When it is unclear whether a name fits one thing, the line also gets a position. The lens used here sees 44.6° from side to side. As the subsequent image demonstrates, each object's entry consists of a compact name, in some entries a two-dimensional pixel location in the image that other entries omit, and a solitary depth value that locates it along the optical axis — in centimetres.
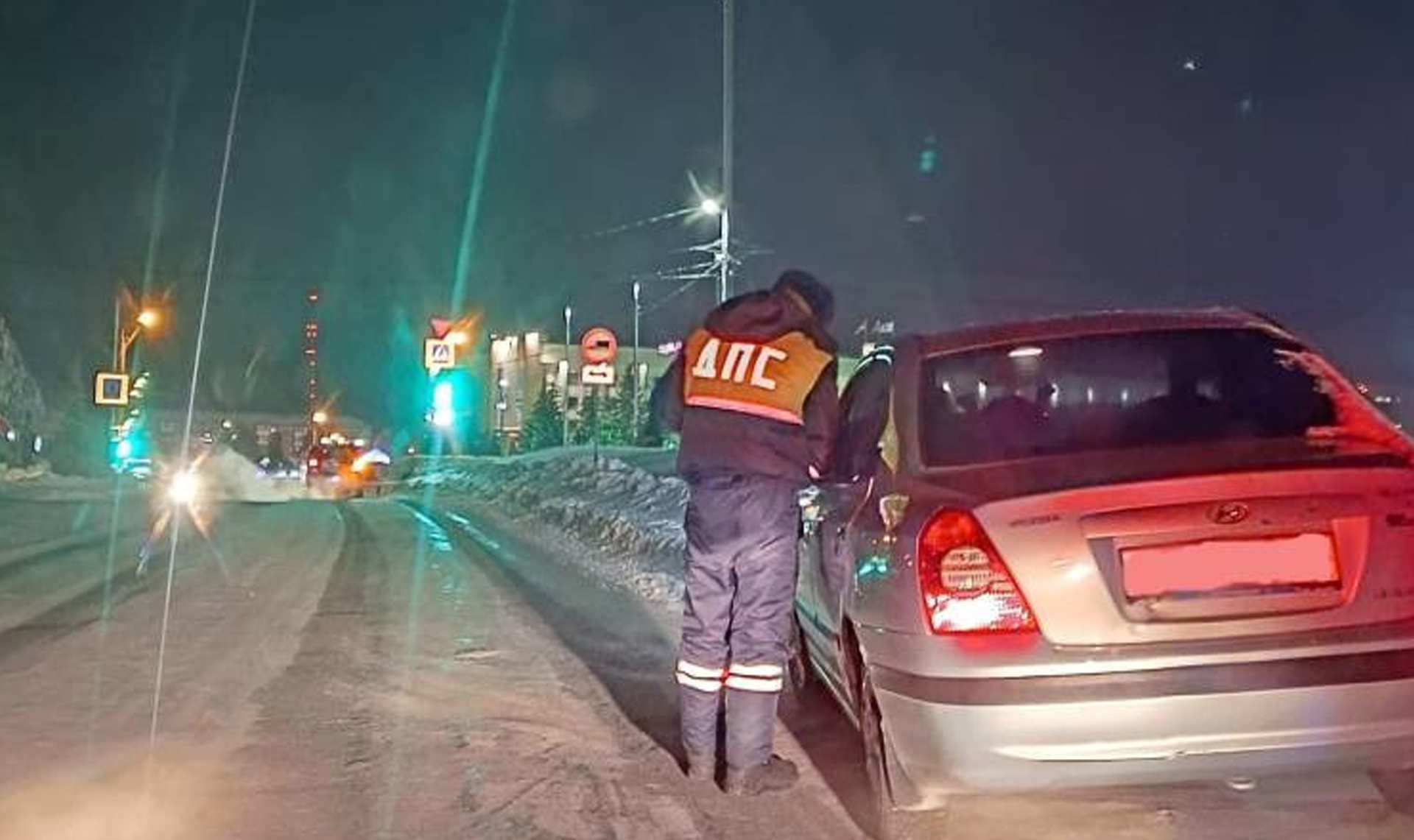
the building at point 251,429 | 9756
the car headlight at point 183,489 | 3328
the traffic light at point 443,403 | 5112
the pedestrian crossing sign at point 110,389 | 3847
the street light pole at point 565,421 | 5852
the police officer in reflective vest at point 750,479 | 607
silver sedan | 465
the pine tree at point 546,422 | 6688
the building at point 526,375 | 7269
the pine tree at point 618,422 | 6043
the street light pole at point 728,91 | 2547
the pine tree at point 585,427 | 6216
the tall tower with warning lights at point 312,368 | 10375
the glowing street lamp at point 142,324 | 3619
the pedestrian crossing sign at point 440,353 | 4247
